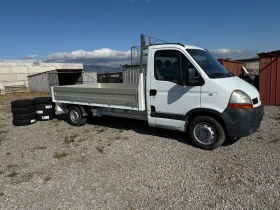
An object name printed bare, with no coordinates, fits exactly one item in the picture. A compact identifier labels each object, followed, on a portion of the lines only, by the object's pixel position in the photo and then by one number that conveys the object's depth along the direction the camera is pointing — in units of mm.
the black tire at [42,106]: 8727
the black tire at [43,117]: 8852
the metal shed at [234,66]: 15291
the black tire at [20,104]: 8219
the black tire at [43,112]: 8797
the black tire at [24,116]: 8375
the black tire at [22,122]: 8414
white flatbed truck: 4746
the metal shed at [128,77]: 17222
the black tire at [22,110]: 8297
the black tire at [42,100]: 8664
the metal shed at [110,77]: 22480
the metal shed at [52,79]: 26500
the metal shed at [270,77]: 10430
